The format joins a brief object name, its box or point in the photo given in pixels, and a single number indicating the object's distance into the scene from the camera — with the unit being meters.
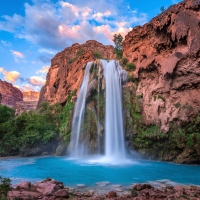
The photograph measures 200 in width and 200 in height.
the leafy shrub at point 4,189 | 4.61
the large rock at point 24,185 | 6.78
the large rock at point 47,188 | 6.31
